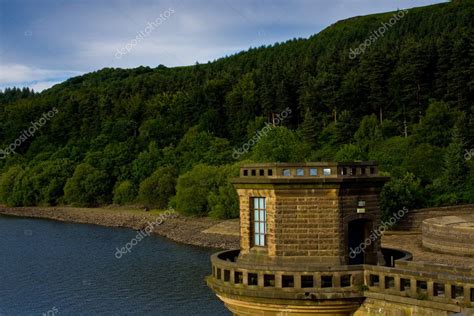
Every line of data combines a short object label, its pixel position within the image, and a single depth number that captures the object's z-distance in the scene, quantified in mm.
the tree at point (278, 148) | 79500
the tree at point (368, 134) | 89625
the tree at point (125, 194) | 107125
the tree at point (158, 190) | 98188
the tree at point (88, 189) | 111750
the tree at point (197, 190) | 85875
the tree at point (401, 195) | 62778
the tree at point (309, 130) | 102400
